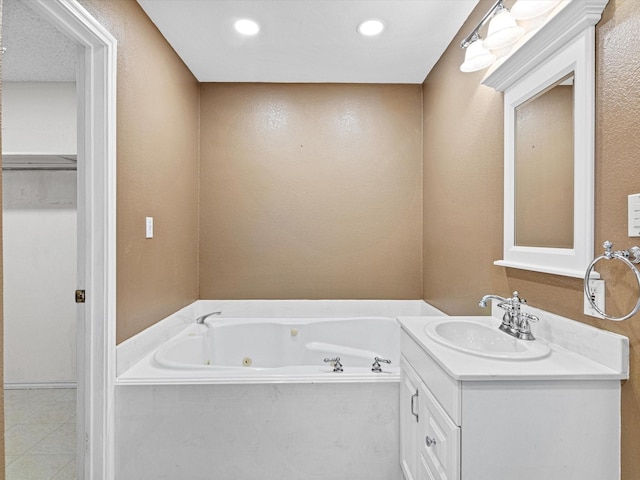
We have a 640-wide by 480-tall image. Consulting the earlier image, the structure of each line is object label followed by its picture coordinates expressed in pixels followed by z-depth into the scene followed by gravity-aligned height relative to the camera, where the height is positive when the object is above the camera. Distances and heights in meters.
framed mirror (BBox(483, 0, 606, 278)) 1.18 +0.34
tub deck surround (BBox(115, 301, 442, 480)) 1.71 -0.88
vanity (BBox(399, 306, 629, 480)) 1.01 -0.49
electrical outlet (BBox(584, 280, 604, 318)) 1.11 -0.17
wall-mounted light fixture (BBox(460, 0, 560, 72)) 1.36 +0.85
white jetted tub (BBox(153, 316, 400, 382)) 2.66 -0.77
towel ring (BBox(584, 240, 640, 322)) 0.95 -0.06
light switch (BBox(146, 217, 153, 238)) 2.04 +0.06
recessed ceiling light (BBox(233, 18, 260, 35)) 2.05 +1.20
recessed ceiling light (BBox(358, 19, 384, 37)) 2.05 +1.20
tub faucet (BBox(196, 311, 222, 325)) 2.63 -0.59
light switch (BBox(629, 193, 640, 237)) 0.99 +0.06
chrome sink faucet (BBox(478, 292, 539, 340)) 1.39 -0.32
